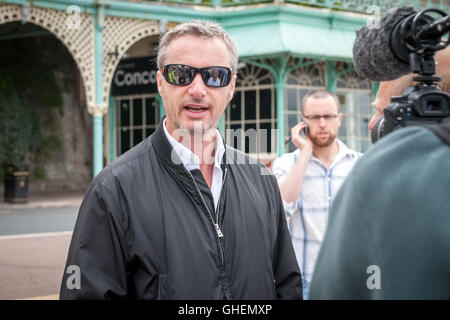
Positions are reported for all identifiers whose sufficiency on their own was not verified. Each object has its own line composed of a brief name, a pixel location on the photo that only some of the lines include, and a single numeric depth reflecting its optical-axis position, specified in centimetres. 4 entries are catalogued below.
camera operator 84
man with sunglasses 179
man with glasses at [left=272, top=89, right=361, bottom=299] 321
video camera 104
